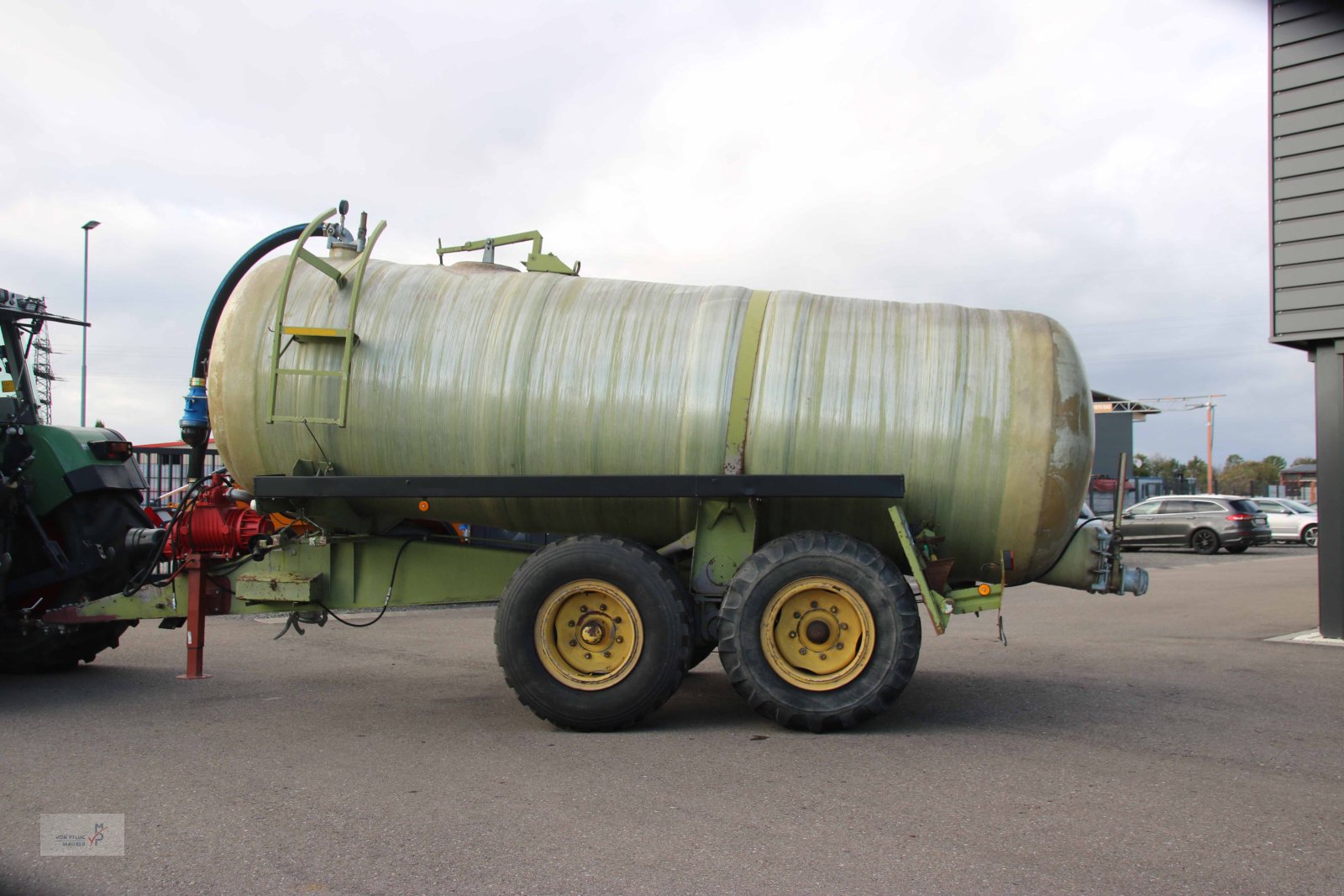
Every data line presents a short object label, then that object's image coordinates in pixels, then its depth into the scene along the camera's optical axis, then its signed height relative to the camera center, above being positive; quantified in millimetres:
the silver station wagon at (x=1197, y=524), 25484 -1101
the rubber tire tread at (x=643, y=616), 6023 -986
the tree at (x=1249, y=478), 74312 +200
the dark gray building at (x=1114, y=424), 53188 +2776
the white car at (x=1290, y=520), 28984 -1057
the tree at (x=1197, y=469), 94362 +868
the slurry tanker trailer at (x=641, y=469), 6078 -45
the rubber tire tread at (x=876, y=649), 5965 -952
